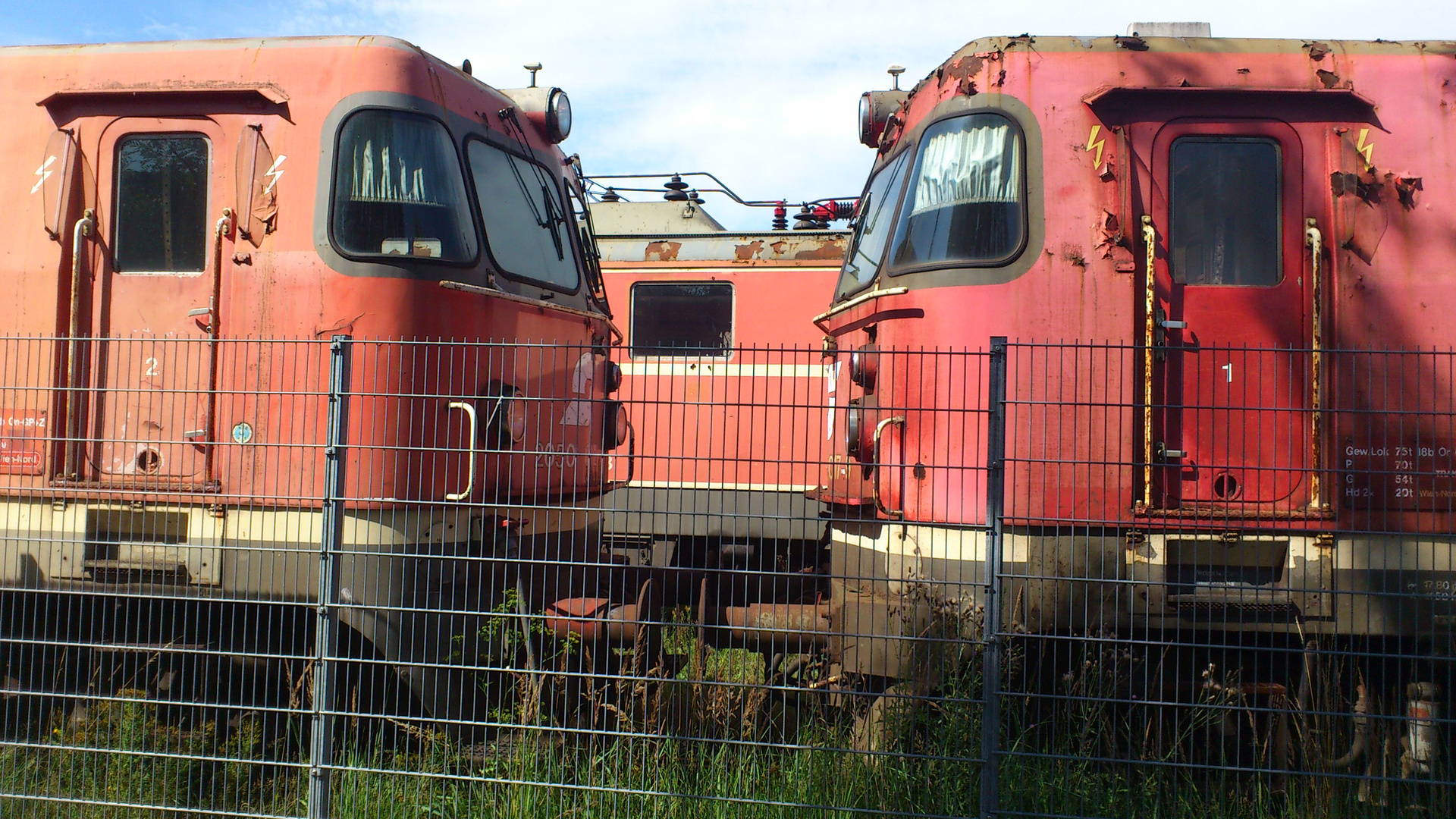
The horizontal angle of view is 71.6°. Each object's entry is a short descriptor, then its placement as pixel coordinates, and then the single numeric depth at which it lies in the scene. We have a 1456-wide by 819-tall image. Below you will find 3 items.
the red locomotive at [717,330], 7.55
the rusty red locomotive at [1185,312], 4.16
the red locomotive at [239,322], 4.50
